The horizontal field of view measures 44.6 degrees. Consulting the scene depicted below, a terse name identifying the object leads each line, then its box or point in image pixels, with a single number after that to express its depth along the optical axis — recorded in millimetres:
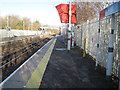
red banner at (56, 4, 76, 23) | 16594
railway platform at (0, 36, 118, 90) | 5127
